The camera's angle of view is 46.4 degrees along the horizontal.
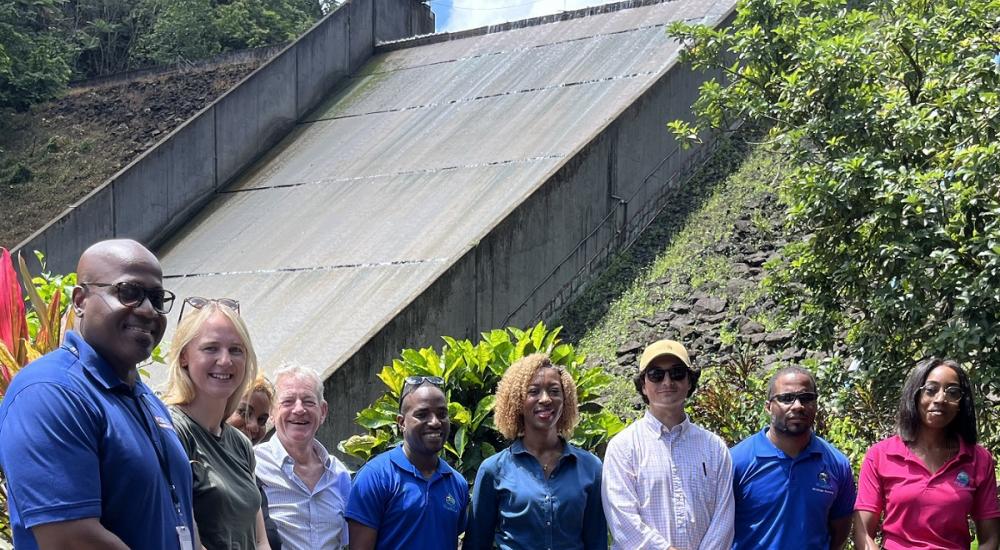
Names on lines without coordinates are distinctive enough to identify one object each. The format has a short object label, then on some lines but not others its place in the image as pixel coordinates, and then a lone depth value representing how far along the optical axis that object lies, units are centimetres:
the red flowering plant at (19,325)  579
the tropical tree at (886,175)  688
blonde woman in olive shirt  404
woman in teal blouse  529
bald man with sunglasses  293
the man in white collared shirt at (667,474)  533
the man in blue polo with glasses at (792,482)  543
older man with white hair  522
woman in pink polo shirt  527
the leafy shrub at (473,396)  725
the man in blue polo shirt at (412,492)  529
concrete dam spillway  1300
